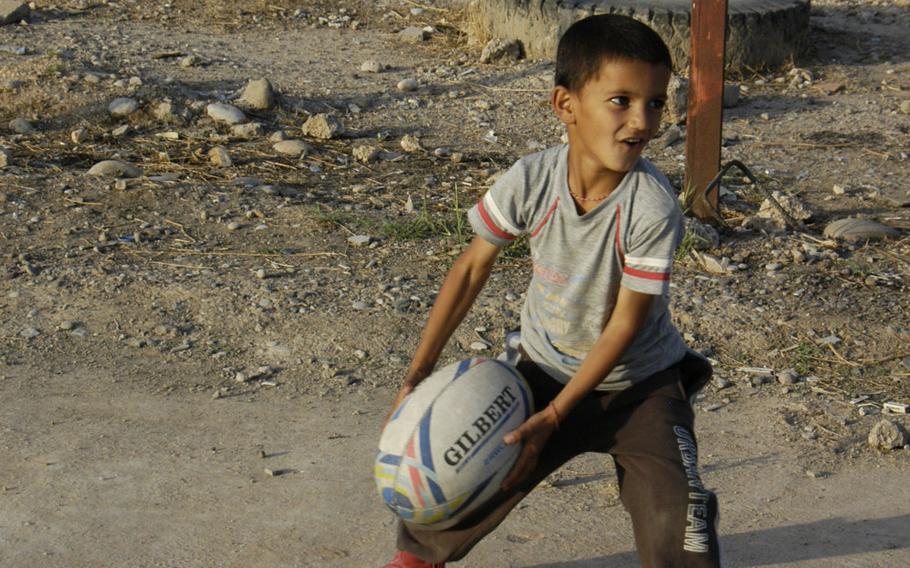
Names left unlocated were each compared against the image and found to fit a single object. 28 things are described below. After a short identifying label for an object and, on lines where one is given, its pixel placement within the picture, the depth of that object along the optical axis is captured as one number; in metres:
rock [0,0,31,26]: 9.49
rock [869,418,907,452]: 4.21
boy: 2.88
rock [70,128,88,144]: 7.18
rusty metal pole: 5.85
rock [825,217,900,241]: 5.93
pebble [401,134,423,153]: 7.26
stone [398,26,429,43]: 9.79
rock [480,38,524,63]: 9.02
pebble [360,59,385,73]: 8.95
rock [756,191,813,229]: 6.05
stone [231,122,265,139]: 7.36
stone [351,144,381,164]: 7.05
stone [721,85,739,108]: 8.18
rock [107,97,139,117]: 7.54
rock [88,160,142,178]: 6.63
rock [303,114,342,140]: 7.35
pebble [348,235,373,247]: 5.85
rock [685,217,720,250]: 5.74
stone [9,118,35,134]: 7.31
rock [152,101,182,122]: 7.52
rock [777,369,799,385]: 4.68
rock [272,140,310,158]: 7.10
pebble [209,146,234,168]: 6.86
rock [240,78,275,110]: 7.75
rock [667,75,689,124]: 7.75
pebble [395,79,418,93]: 8.46
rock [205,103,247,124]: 7.50
